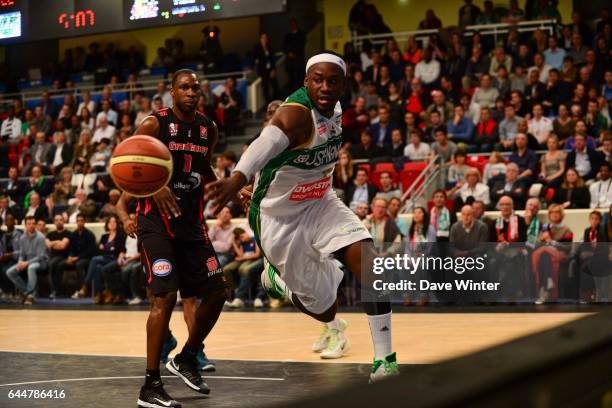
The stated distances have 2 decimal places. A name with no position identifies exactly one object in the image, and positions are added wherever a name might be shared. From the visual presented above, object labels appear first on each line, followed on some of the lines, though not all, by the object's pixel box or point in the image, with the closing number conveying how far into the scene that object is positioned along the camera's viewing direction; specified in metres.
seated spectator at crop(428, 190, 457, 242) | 12.11
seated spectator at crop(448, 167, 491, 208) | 12.76
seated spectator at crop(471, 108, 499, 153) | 14.46
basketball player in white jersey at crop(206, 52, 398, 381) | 5.15
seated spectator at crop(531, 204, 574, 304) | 11.38
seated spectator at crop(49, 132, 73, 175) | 18.77
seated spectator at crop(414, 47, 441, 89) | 16.73
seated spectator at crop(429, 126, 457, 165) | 14.19
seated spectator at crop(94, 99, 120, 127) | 19.38
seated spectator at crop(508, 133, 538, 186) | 13.18
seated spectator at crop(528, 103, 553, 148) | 13.95
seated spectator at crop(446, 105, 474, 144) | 14.75
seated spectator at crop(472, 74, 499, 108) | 15.43
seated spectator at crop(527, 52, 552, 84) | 15.41
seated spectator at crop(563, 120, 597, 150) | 13.03
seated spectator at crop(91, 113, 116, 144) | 18.75
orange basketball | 4.73
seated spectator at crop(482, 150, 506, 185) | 13.22
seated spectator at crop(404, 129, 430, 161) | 14.50
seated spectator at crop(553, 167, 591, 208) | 12.32
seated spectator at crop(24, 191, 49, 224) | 16.61
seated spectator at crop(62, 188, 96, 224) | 16.02
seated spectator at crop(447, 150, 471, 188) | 13.55
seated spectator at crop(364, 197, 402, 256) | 11.82
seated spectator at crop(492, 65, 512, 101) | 15.53
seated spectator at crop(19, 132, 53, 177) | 18.98
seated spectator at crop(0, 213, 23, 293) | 15.84
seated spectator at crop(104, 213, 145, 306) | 14.06
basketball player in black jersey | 5.09
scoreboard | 14.53
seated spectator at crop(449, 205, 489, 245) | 11.67
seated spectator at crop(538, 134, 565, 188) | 12.78
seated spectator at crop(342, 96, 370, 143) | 16.06
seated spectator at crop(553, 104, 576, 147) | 13.79
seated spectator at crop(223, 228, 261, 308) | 12.95
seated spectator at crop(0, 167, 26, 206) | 18.09
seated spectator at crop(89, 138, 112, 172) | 17.72
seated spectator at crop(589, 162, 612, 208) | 12.16
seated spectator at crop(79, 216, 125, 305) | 14.43
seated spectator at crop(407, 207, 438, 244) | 12.11
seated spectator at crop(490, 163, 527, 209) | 12.65
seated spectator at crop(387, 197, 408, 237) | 12.66
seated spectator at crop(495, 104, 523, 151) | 14.23
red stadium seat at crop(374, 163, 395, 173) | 14.48
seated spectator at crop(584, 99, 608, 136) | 13.85
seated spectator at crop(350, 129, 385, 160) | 14.98
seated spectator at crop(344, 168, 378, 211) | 13.50
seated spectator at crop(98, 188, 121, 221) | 15.16
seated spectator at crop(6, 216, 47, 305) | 15.39
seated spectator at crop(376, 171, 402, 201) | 13.53
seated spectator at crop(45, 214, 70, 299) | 15.24
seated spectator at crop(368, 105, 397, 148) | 15.57
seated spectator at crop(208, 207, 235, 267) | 13.34
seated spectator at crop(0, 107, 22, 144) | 20.75
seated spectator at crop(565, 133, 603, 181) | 12.84
